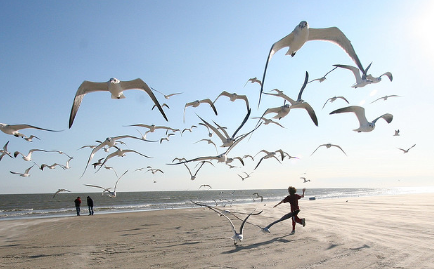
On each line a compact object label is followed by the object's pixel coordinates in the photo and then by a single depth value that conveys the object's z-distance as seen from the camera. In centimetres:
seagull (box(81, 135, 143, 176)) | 1112
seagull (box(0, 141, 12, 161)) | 1733
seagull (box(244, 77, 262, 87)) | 1614
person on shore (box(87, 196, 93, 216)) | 2482
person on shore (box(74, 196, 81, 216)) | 2388
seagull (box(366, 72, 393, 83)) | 1375
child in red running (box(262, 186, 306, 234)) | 927
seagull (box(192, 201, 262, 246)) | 715
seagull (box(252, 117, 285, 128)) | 1387
